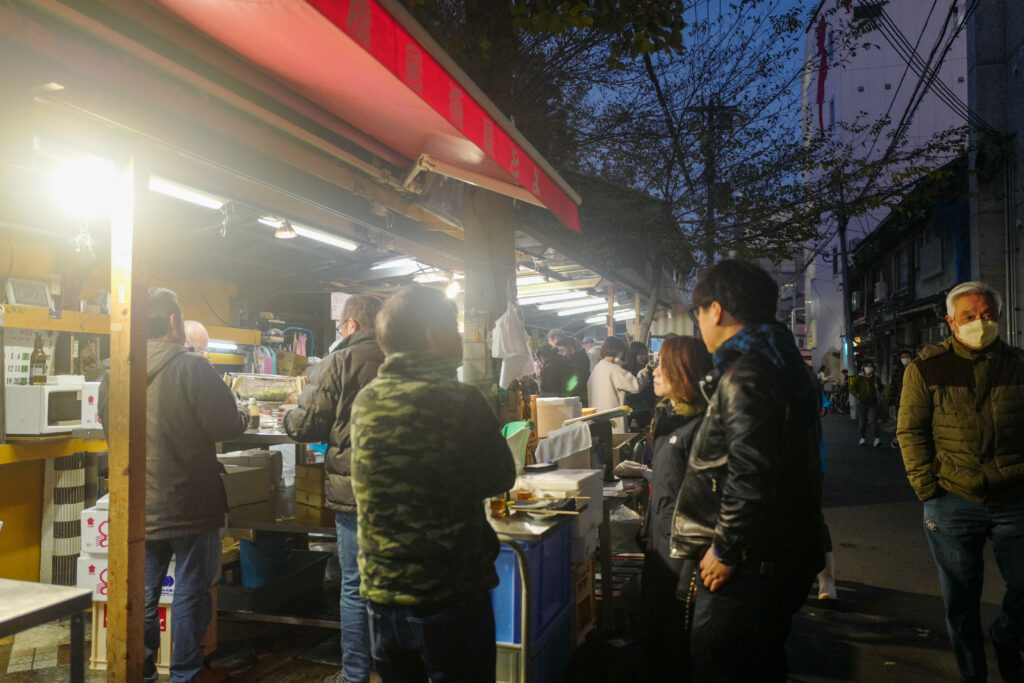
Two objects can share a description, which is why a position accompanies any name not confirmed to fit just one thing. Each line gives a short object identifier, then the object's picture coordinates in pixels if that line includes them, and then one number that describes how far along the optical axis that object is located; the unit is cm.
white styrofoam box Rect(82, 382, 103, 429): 604
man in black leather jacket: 216
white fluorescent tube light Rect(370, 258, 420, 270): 996
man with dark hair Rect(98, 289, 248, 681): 369
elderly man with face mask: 336
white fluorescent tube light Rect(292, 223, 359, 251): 698
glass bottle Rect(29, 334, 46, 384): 672
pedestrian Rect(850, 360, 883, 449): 1537
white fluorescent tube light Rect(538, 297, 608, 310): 1467
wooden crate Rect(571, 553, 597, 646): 419
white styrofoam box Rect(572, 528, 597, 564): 412
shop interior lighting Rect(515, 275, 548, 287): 1062
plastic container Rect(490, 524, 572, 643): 345
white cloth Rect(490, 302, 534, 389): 561
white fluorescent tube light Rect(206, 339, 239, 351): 998
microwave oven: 551
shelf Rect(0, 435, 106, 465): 532
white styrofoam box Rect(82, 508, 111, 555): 433
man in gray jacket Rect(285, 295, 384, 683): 377
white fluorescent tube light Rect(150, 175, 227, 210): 523
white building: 2417
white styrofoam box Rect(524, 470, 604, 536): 406
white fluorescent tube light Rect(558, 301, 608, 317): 1662
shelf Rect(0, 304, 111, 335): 644
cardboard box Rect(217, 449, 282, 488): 558
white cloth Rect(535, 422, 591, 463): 482
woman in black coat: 340
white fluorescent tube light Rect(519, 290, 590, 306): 1240
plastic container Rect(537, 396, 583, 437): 546
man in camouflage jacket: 228
